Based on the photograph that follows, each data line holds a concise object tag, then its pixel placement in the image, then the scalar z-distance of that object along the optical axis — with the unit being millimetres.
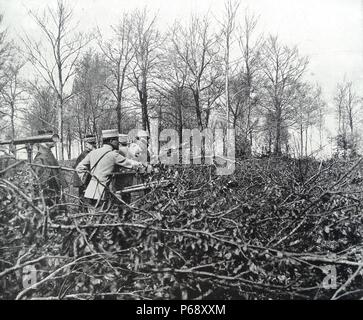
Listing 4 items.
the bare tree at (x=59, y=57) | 18894
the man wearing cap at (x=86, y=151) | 5601
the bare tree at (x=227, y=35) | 21219
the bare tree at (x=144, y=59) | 22250
